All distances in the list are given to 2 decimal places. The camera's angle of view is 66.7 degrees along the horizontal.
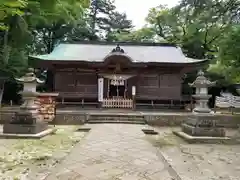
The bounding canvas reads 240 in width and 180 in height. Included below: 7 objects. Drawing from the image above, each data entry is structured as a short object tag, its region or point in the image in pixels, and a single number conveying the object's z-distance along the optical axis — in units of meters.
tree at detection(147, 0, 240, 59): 16.74
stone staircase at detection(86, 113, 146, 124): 8.92
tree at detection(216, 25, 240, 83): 7.72
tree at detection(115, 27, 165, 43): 19.32
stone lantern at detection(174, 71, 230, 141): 6.18
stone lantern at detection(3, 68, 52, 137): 6.15
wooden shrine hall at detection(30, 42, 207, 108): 12.00
